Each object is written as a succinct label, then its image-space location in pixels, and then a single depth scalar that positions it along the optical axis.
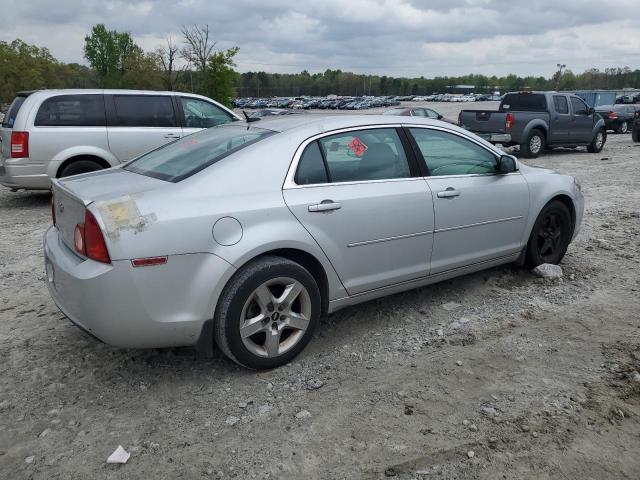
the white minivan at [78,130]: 8.12
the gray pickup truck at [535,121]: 15.18
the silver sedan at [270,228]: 3.09
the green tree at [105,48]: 89.19
